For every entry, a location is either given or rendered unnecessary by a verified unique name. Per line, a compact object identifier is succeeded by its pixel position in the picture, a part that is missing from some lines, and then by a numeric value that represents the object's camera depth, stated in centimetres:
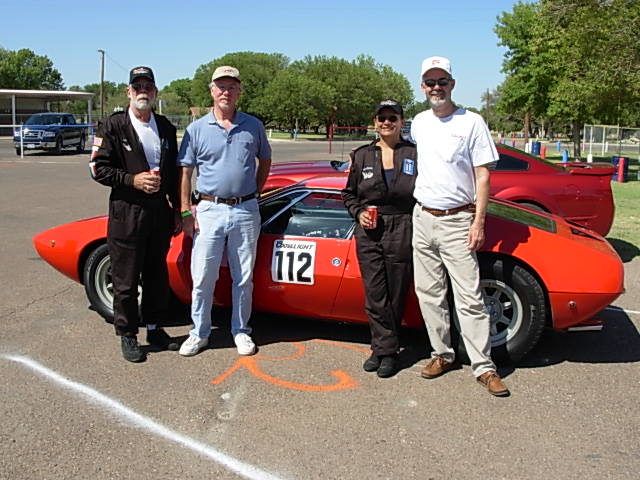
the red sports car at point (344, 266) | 393
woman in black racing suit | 385
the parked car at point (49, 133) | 2553
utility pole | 5344
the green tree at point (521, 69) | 3160
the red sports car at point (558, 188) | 722
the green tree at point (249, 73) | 8625
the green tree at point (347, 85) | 8331
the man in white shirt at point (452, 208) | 361
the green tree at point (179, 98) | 7169
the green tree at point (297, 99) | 7512
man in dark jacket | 401
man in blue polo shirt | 406
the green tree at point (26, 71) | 7856
